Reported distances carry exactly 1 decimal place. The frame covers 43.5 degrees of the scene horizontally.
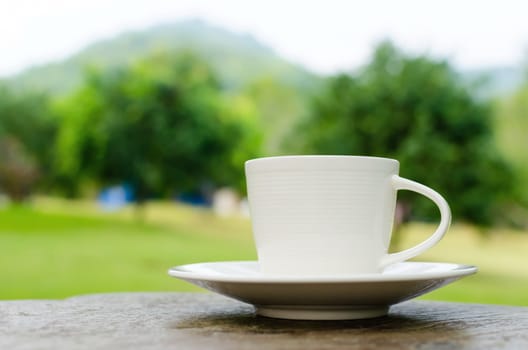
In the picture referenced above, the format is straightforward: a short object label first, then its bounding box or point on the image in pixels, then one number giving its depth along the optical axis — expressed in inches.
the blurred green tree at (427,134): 290.4
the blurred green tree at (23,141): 473.1
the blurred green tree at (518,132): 376.1
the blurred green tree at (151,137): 433.7
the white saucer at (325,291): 23.1
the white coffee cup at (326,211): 27.0
